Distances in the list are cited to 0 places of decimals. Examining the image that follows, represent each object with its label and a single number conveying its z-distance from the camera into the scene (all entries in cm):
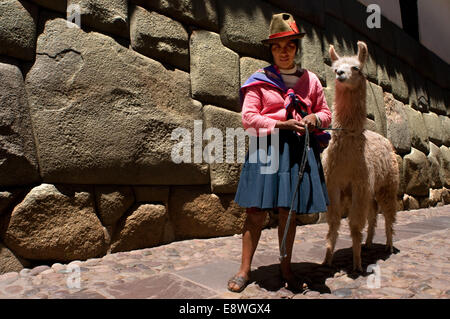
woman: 190
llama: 240
